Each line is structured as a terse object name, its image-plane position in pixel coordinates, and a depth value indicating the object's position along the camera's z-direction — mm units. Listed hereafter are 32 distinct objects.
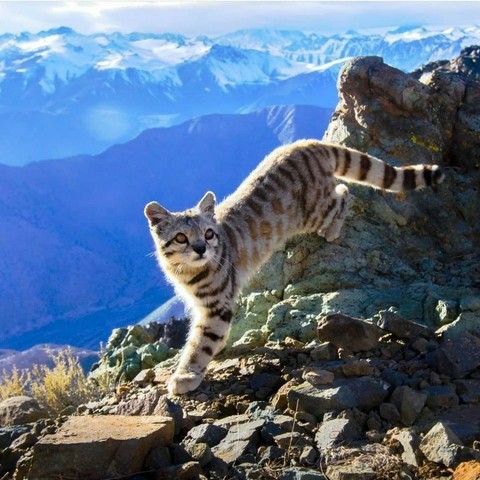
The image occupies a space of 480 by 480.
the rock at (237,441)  3361
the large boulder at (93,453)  3098
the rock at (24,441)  3764
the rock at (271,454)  3277
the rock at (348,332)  4477
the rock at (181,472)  3082
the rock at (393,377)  3957
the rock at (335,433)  3353
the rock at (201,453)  3238
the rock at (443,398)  3715
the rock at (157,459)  3178
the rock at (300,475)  3027
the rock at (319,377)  3947
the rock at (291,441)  3385
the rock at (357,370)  4055
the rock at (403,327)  4527
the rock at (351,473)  2963
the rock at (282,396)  3914
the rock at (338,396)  3723
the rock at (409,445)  3123
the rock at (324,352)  4406
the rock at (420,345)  4355
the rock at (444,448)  3047
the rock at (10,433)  3896
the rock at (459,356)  4020
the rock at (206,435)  3555
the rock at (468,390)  3753
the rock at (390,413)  3633
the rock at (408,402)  3613
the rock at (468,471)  2791
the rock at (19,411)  4406
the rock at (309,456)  3244
